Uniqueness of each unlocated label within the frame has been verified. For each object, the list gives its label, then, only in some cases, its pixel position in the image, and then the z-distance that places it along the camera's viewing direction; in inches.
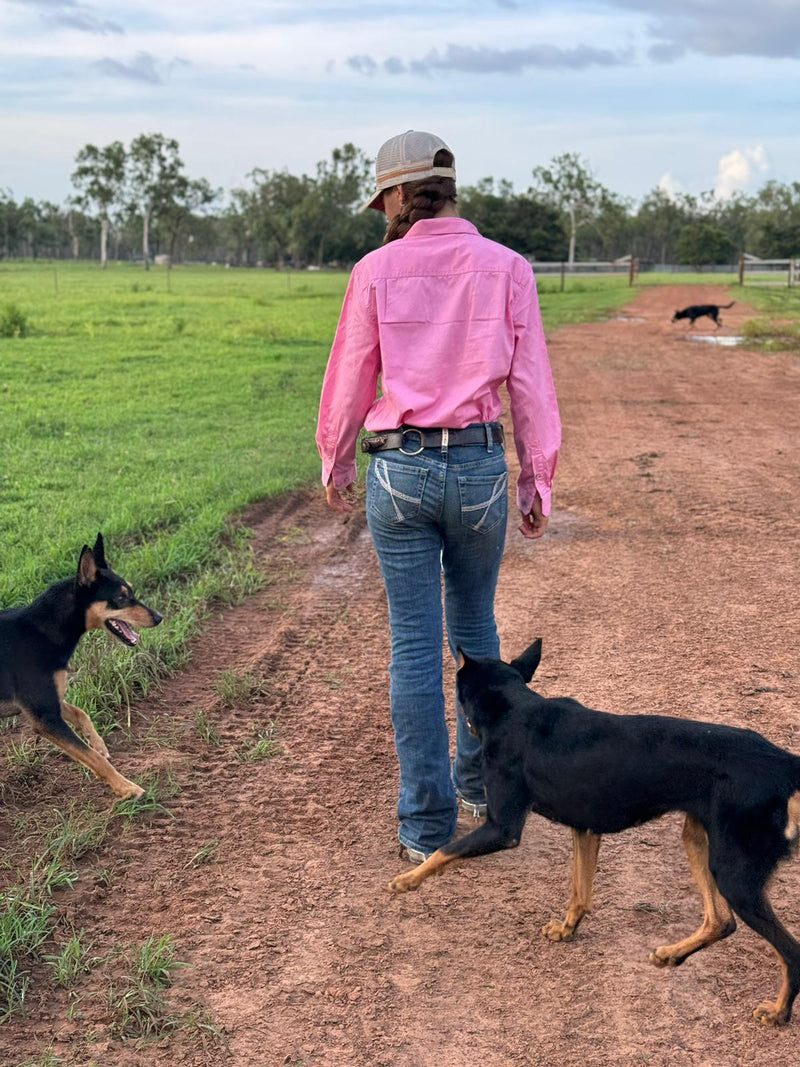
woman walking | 127.1
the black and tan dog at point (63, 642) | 163.9
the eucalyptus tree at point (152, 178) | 3932.1
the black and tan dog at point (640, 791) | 109.3
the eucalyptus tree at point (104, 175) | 3912.4
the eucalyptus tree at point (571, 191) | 3823.8
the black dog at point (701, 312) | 1032.8
